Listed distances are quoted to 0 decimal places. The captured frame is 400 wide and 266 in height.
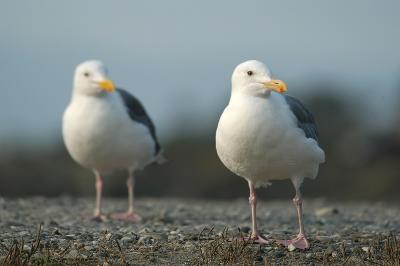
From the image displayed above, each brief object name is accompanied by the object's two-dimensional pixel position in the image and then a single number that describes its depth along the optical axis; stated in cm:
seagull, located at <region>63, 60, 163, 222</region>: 1363
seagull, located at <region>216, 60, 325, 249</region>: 959
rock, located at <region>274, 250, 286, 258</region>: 971
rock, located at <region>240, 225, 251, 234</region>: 1141
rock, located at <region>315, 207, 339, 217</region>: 1532
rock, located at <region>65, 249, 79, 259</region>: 927
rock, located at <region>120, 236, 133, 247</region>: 1011
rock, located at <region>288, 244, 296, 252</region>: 986
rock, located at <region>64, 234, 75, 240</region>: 1048
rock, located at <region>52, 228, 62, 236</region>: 1081
